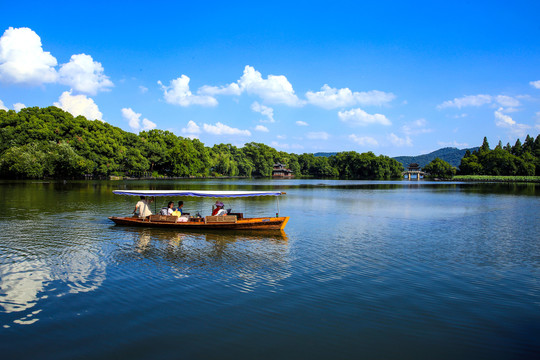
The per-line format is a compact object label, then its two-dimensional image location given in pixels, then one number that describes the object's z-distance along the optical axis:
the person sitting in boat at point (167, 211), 22.20
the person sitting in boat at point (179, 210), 22.22
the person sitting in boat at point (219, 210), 21.93
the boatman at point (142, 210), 22.92
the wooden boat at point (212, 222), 20.80
